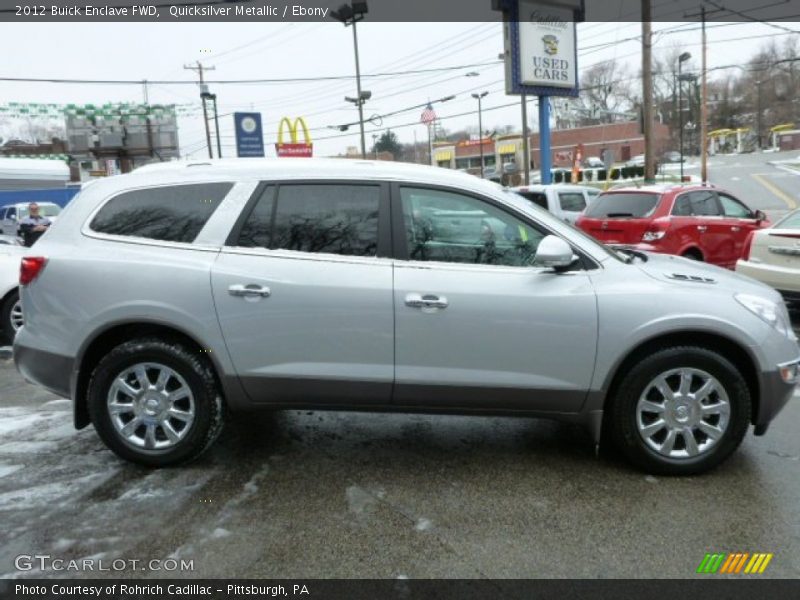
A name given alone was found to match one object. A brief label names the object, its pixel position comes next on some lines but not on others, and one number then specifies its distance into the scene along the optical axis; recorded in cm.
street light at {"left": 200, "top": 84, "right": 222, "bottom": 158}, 2918
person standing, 1337
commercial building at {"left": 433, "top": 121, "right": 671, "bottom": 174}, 8125
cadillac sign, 1723
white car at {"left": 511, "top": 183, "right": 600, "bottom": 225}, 1350
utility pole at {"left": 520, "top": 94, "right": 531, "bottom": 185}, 3705
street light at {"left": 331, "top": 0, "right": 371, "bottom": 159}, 2173
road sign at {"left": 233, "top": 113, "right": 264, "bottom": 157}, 1934
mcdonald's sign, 2612
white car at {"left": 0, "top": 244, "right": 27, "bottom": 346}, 721
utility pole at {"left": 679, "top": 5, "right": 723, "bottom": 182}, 3618
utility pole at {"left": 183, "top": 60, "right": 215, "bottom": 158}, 4759
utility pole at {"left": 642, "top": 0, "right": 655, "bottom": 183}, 2038
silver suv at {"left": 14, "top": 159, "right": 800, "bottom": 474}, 360
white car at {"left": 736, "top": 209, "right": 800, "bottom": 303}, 696
